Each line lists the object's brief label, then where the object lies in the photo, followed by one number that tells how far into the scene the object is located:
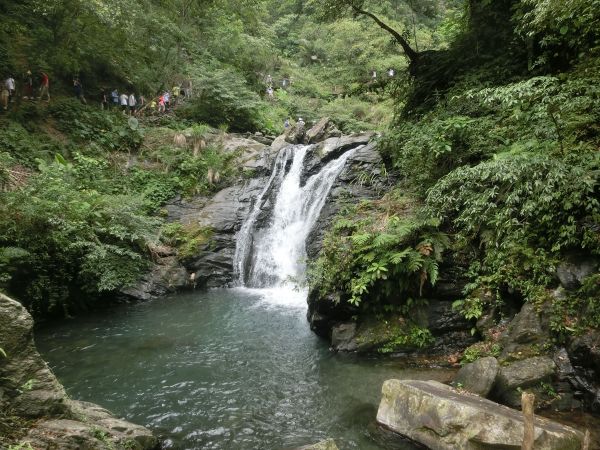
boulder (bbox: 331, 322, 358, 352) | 8.25
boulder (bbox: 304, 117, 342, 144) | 20.39
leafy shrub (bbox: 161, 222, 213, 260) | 14.26
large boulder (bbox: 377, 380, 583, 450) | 4.56
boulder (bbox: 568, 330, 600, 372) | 5.57
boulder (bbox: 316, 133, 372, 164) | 16.77
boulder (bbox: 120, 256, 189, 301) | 12.66
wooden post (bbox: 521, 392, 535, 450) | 3.16
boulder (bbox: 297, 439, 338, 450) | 4.74
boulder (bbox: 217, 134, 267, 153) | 18.89
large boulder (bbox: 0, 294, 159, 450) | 3.99
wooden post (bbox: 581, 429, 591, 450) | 3.16
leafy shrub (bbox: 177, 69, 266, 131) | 21.36
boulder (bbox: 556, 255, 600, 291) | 6.06
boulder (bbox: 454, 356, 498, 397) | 5.83
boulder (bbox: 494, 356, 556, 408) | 5.77
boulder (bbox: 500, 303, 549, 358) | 6.31
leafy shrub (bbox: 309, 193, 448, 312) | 7.82
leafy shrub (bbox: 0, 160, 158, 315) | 10.54
